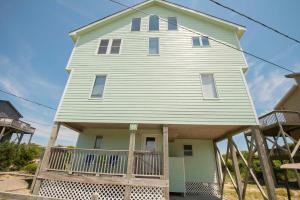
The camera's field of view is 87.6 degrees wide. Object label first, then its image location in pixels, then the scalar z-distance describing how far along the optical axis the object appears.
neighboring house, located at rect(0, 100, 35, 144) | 21.52
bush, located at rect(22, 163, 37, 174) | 16.33
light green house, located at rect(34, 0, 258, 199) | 7.66
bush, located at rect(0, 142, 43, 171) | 15.47
